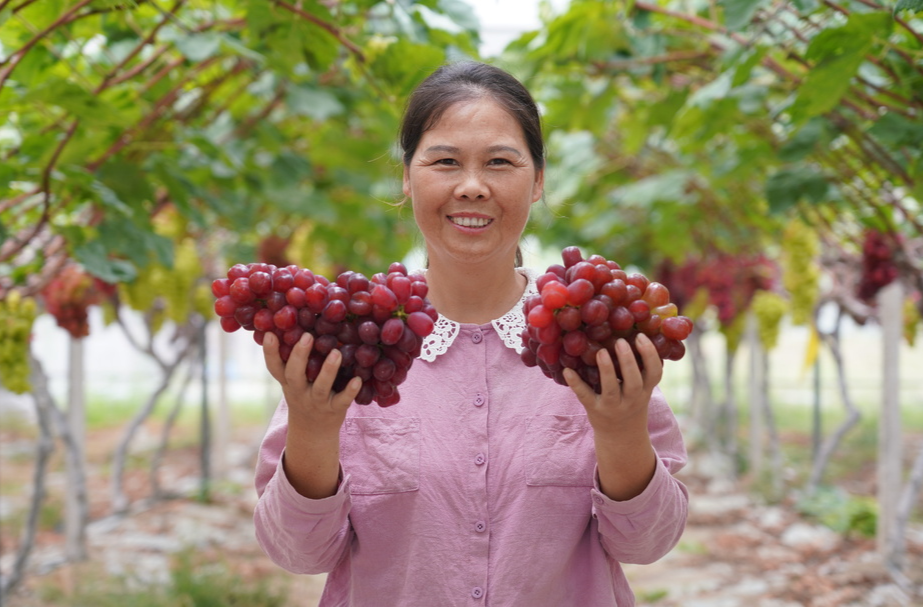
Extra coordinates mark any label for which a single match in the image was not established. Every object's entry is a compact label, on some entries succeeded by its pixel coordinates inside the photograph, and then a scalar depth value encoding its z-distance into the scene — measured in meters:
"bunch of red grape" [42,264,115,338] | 3.12
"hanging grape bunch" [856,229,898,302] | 3.39
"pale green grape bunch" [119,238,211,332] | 4.28
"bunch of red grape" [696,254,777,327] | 5.46
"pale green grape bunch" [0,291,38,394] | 2.30
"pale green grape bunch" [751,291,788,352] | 4.90
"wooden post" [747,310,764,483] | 6.84
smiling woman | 1.28
